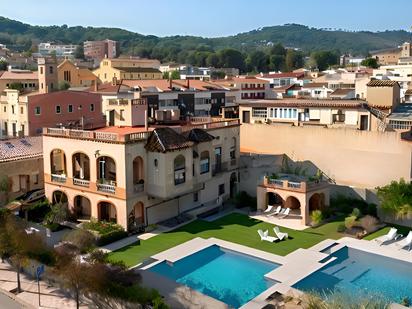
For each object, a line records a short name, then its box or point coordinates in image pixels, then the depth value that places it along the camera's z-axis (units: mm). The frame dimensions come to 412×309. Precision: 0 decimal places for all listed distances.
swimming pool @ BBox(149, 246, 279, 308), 22406
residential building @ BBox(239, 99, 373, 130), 40656
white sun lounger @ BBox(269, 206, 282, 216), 32766
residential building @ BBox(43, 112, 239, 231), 29422
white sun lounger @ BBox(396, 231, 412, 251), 27016
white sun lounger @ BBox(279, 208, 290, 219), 32375
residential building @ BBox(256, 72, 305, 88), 97750
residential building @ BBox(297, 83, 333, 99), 70394
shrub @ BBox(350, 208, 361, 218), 30736
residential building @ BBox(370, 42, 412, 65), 151500
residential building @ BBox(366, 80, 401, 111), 41625
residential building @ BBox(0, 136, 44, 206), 33094
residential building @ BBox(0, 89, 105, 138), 48094
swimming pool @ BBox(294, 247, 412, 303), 22242
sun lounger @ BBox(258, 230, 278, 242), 28170
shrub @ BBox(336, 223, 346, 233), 29844
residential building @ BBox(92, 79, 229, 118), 67375
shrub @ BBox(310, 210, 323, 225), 31016
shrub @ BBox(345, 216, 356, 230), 29906
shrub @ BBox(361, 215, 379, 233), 29703
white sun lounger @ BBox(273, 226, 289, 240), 28422
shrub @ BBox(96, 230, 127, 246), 27578
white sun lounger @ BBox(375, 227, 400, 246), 27669
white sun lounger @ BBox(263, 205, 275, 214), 33250
